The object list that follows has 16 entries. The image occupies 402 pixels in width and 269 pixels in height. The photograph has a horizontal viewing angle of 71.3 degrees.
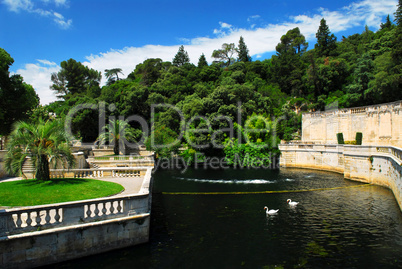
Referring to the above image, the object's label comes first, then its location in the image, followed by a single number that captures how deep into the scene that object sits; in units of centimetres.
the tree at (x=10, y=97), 2822
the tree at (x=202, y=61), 8669
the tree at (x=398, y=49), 3661
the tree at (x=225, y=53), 9912
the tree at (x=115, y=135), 3847
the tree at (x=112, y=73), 9700
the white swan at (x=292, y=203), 1865
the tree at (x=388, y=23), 6704
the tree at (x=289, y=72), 6444
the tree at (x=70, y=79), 7431
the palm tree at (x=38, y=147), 1325
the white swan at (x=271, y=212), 1670
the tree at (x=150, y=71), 7800
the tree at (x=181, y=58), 9606
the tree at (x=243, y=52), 9319
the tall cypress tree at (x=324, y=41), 7238
